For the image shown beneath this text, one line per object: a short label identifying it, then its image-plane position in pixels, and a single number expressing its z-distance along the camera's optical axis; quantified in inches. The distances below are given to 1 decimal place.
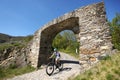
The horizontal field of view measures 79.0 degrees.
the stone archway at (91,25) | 149.2
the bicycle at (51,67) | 185.7
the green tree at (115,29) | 352.8
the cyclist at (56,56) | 189.8
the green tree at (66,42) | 642.0
